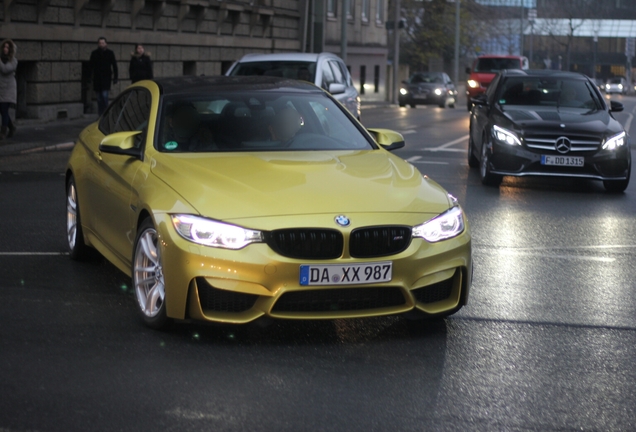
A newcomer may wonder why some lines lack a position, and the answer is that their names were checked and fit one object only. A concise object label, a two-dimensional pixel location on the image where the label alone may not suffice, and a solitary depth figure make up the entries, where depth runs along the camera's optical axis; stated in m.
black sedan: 14.18
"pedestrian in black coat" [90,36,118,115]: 24.84
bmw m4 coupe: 5.83
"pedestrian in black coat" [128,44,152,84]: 26.08
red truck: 45.91
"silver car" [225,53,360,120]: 19.31
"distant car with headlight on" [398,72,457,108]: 52.12
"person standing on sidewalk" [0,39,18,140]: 20.20
